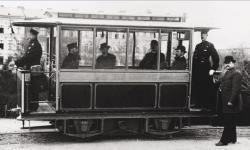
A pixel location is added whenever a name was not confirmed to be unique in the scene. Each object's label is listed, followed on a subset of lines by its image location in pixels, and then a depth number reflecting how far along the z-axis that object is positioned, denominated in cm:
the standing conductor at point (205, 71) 1009
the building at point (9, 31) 6059
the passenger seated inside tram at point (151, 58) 970
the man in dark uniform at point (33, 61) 936
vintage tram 924
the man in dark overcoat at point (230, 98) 907
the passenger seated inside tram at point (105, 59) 945
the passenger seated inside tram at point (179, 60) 991
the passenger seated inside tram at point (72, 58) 929
